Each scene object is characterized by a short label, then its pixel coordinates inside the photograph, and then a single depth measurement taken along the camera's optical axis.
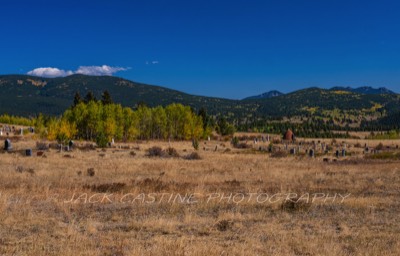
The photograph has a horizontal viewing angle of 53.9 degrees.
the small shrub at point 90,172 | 21.43
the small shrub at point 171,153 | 36.34
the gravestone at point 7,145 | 37.92
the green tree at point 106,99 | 82.26
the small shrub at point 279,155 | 37.71
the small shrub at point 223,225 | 10.43
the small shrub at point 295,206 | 13.02
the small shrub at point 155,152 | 35.98
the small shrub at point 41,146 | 40.13
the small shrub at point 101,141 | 44.84
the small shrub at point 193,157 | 33.50
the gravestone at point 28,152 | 32.44
